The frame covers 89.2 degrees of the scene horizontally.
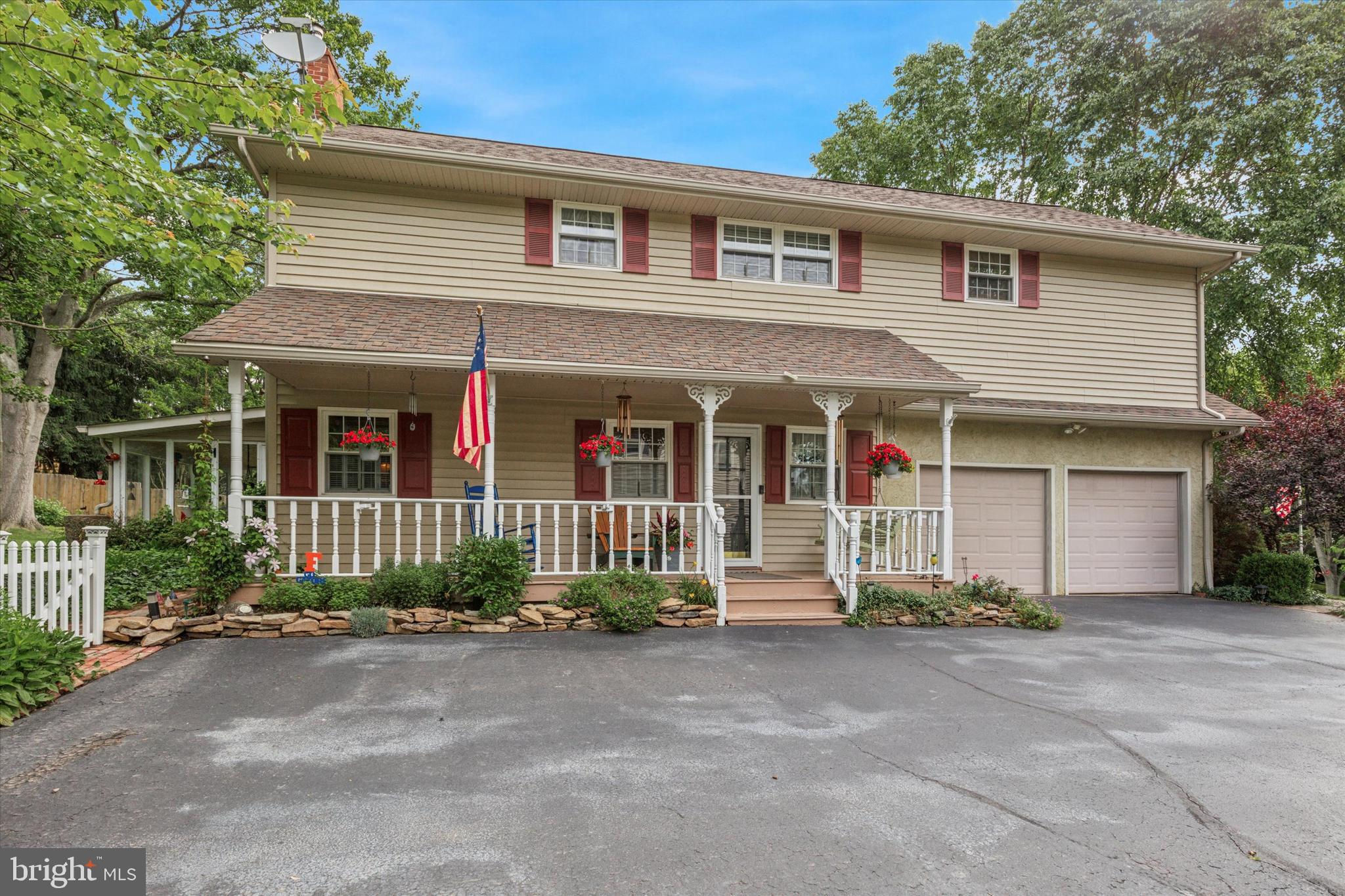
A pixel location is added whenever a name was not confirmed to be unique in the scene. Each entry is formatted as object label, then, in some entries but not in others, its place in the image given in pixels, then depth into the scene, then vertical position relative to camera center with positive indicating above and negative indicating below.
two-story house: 7.79 +1.14
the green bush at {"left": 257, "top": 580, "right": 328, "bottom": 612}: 6.59 -1.30
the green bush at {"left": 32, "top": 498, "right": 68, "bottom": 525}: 17.84 -1.27
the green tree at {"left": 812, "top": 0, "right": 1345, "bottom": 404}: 14.02 +7.92
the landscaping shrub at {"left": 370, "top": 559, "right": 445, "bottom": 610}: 6.94 -1.25
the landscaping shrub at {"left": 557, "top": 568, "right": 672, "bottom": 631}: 6.91 -1.36
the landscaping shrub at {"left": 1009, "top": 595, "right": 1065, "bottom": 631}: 7.84 -1.74
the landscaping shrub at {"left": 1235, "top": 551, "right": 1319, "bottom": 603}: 10.09 -1.64
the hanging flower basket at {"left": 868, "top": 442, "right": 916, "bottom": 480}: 8.30 +0.07
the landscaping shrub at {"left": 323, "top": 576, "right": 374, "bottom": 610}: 6.77 -1.30
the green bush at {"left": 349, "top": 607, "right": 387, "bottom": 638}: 6.52 -1.51
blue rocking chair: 7.58 -0.72
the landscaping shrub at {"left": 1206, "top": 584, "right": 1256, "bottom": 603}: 10.25 -1.92
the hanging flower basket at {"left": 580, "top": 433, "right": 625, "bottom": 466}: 7.70 +0.20
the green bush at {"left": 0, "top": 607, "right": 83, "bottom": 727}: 4.18 -1.32
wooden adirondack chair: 8.24 -0.81
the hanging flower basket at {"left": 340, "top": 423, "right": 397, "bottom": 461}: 7.29 +0.26
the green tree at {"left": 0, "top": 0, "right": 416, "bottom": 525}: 4.94 +2.82
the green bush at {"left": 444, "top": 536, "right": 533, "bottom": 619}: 6.92 -1.12
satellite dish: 8.42 +5.22
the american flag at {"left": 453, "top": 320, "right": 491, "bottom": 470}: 6.62 +0.51
